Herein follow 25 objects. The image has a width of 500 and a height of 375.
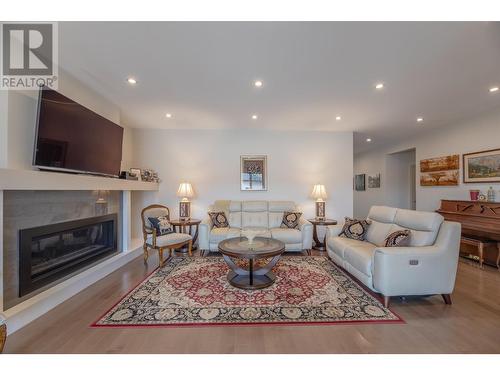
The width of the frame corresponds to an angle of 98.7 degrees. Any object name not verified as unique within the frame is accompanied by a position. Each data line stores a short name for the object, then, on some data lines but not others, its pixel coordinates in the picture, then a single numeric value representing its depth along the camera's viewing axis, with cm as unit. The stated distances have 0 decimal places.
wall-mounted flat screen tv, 209
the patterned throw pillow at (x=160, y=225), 363
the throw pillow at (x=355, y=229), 323
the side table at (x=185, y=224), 405
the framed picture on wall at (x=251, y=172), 487
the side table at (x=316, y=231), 422
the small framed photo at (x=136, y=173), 390
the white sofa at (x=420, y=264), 211
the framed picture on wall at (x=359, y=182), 770
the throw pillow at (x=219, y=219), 420
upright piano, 317
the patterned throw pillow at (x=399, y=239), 238
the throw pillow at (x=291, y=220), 416
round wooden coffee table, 250
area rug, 195
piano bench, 314
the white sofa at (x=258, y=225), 386
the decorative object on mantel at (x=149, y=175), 428
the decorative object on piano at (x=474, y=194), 376
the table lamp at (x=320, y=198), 453
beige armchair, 336
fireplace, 206
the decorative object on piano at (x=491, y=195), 355
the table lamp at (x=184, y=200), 439
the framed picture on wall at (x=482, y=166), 356
